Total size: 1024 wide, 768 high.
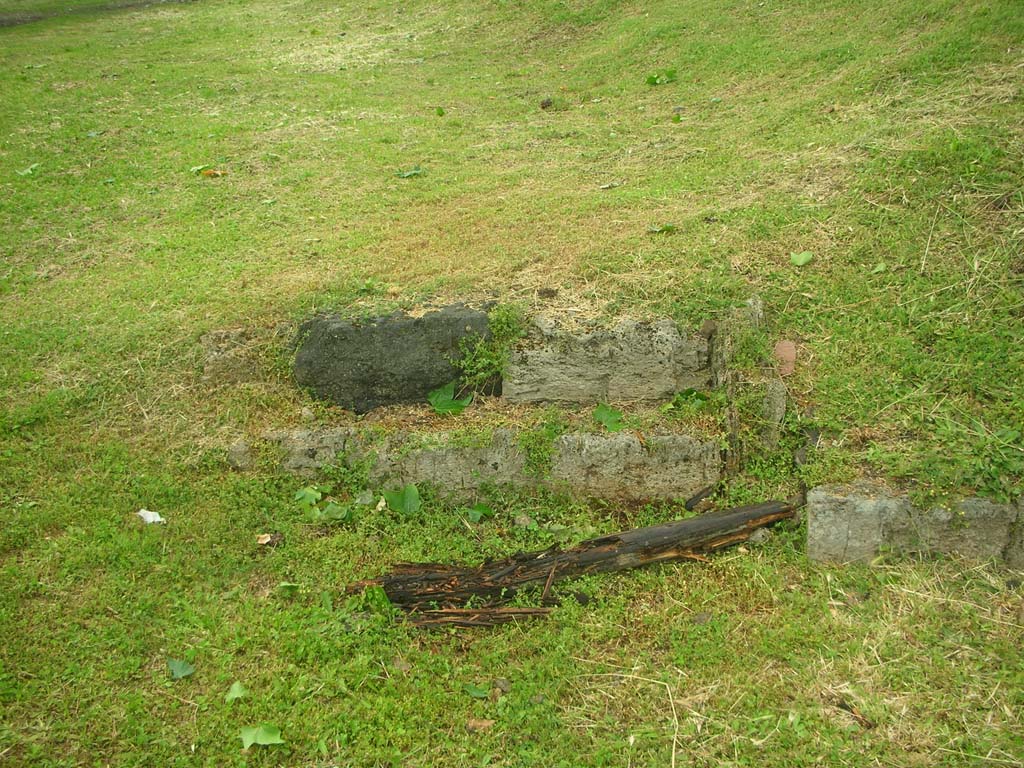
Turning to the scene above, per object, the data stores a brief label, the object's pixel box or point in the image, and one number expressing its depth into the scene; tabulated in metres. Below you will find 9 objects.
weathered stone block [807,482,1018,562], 3.56
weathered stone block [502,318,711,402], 4.48
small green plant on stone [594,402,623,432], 4.30
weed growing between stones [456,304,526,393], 4.55
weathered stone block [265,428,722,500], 4.18
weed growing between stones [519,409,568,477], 4.23
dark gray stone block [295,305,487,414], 4.60
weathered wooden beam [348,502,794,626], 3.74
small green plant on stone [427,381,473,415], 4.53
